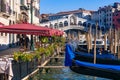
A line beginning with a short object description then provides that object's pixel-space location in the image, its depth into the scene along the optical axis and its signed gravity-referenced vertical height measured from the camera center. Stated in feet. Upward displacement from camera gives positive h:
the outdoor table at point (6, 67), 19.41 -2.97
